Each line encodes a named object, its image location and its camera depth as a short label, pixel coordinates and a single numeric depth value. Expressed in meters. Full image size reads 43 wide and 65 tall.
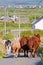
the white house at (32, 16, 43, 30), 73.94
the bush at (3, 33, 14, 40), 50.82
